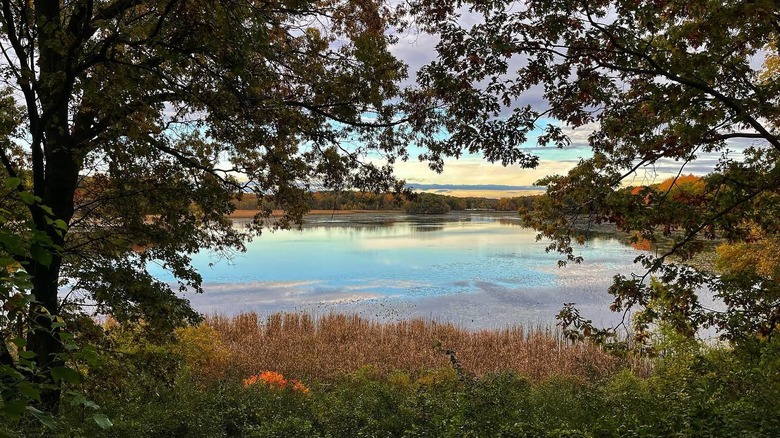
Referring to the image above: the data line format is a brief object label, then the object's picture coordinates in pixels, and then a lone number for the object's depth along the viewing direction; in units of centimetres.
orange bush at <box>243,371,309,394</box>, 1024
